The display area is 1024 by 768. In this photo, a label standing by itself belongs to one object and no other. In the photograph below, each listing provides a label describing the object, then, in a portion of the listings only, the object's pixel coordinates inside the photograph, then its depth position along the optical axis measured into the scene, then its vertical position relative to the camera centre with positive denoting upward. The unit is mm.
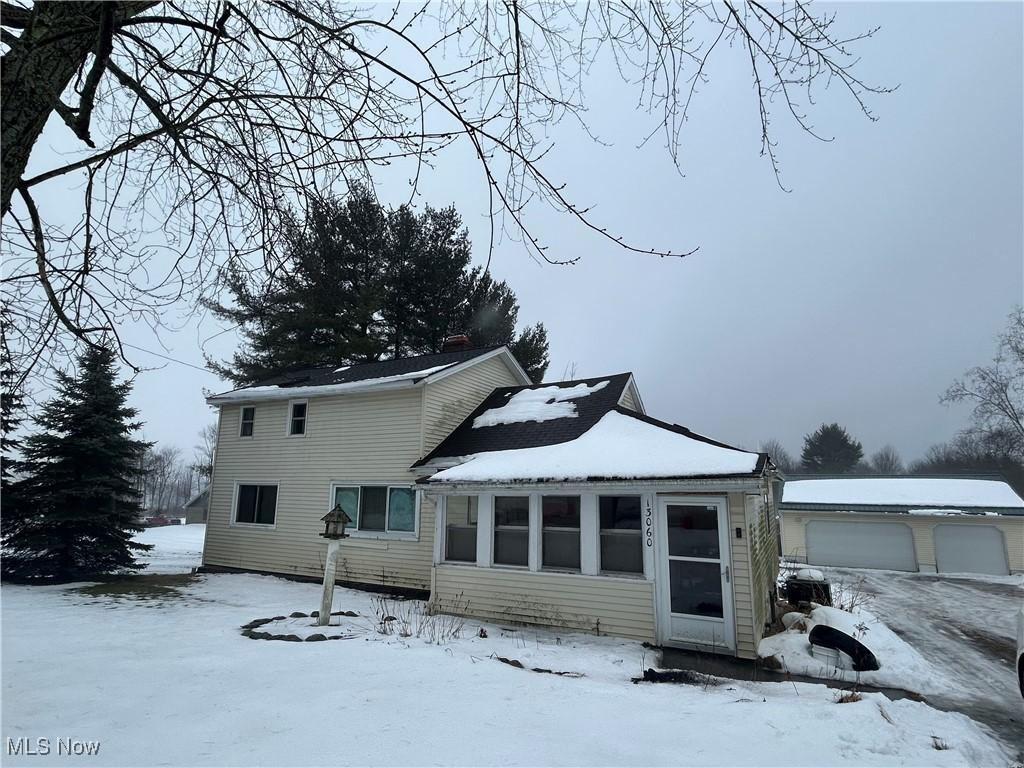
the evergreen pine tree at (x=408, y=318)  22281 +7699
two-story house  8062 -62
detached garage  19719 -973
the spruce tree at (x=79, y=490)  12945 -25
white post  8180 -1443
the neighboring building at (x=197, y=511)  47906 -1859
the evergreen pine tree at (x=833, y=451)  53062 +5060
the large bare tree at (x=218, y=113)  2971 +2503
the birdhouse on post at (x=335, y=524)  8898 -526
